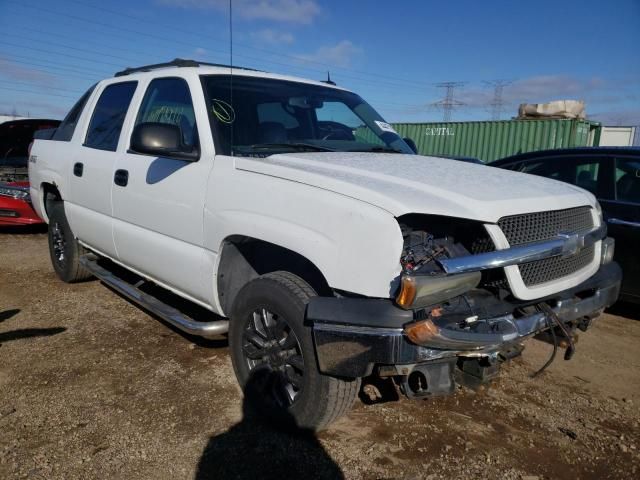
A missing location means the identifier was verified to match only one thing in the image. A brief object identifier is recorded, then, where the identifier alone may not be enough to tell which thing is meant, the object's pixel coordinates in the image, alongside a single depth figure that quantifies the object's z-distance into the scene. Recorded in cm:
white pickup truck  214
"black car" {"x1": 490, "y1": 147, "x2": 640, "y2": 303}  451
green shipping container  1705
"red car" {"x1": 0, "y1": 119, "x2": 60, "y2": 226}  777
